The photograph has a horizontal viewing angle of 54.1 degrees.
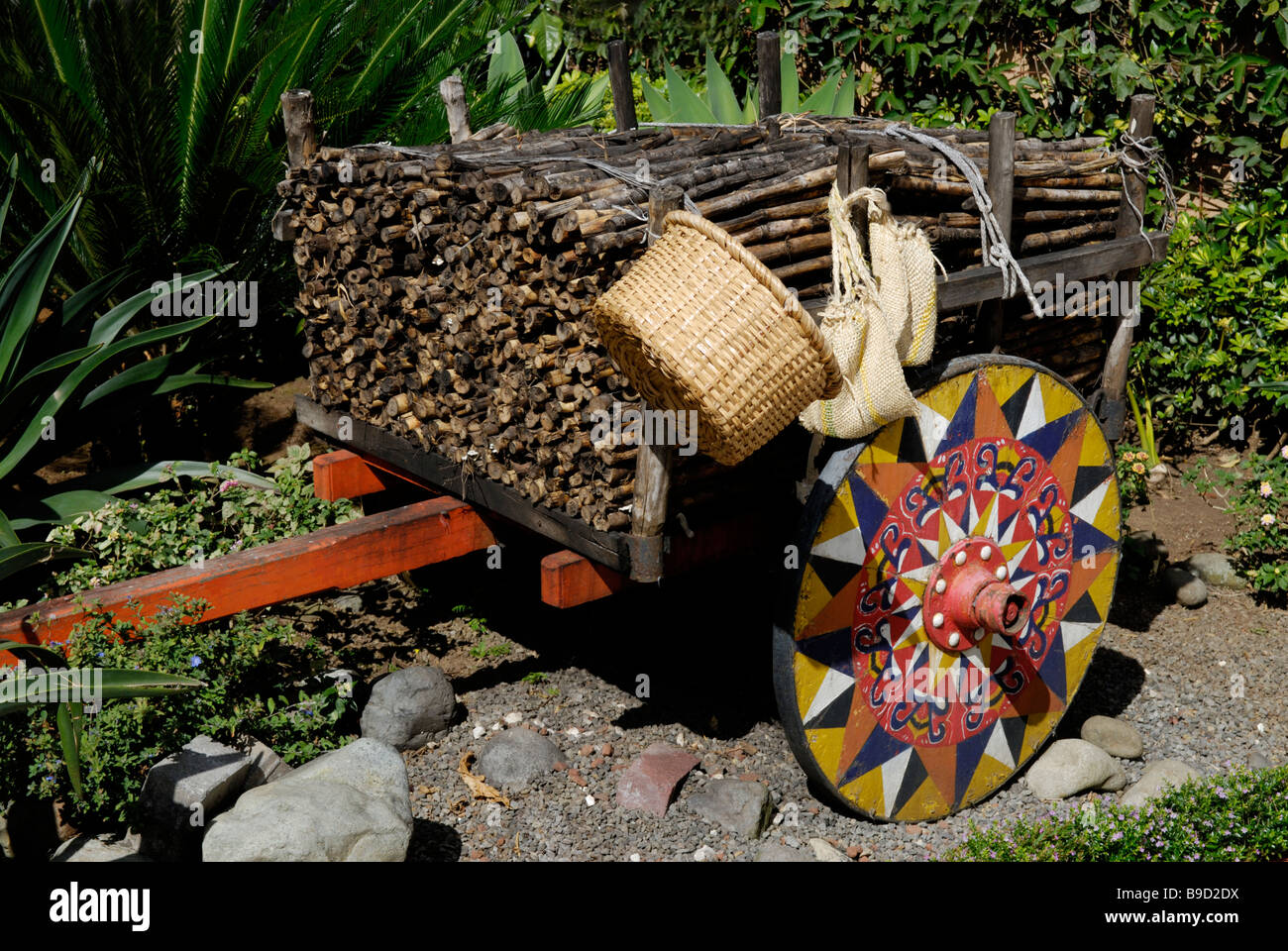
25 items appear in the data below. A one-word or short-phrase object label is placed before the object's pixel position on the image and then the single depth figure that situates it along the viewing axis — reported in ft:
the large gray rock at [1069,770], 11.70
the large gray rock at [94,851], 9.96
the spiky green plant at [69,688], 8.53
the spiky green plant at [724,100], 18.61
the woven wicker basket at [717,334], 8.16
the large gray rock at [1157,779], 11.51
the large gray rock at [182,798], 9.78
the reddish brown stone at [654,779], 11.27
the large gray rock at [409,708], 12.15
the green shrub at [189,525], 13.30
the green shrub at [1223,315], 17.46
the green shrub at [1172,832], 9.89
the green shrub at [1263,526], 15.46
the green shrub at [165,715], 10.24
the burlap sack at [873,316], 9.29
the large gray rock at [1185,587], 15.64
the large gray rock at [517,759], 11.68
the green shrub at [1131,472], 16.88
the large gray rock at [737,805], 10.95
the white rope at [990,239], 10.62
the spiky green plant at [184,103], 14.99
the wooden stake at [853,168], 9.41
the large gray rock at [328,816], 8.95
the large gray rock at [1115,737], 12.48
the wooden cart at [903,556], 9.96
